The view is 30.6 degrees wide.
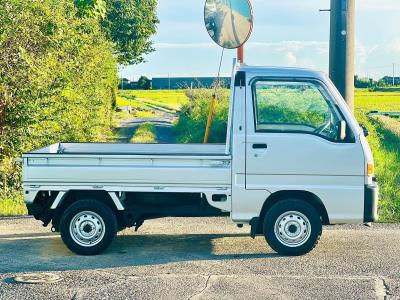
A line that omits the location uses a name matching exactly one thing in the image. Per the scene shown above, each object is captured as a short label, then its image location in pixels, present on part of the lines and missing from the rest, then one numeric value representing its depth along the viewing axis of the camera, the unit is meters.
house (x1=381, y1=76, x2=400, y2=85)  108.26
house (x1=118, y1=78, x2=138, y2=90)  95.41
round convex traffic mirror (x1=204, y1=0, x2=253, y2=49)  10.59
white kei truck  8.59
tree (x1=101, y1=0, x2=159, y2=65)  49.72
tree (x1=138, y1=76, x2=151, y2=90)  97.75
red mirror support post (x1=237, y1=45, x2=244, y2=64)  10.95
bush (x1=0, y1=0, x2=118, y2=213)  13.54
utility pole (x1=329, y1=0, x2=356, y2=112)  13.73
